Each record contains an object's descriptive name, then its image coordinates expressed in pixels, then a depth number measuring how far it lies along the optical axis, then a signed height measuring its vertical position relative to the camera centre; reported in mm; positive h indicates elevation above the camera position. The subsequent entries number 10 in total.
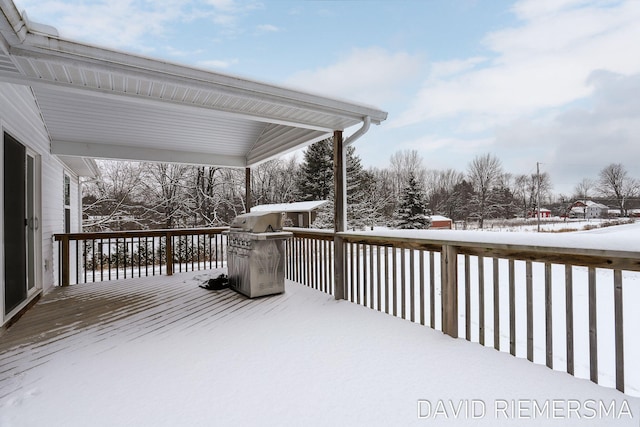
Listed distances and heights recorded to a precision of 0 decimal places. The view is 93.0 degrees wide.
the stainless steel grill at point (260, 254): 4258 -549
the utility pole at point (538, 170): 25562 +3549
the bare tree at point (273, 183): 20781 +2235
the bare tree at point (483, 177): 25781 +3191
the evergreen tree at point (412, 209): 17891 +287
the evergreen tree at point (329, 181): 17531 +2032
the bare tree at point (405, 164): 27859 +4666
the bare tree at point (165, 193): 16641 +1356
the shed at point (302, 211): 15094 +224
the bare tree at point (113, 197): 15203 +1105
